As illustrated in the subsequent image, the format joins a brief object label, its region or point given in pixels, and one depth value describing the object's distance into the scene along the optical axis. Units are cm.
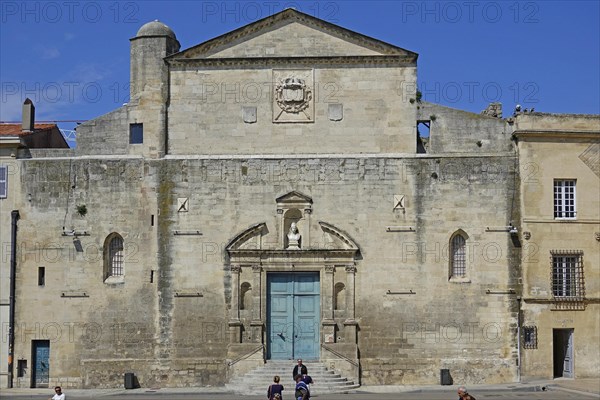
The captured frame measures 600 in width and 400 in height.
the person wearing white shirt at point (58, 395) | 2002
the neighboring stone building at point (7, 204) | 2984
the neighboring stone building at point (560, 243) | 2906
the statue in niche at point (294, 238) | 2981
